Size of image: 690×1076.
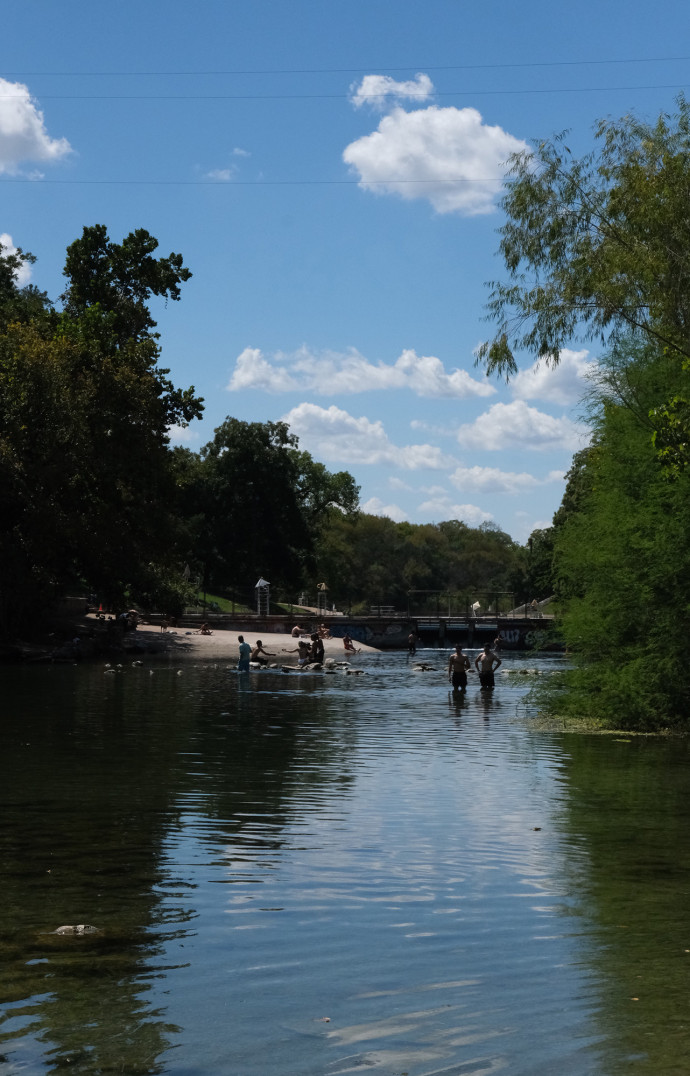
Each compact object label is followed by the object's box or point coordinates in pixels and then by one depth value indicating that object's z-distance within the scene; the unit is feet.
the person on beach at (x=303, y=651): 175.01
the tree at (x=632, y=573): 80.12
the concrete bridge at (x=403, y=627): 282.77
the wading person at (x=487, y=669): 124.38
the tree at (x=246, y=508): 351.05
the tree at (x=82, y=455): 172.65
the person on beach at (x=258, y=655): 178.42
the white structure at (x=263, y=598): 314.76
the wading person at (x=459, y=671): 122.01
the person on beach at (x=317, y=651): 174.23
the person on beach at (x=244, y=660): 138.51
